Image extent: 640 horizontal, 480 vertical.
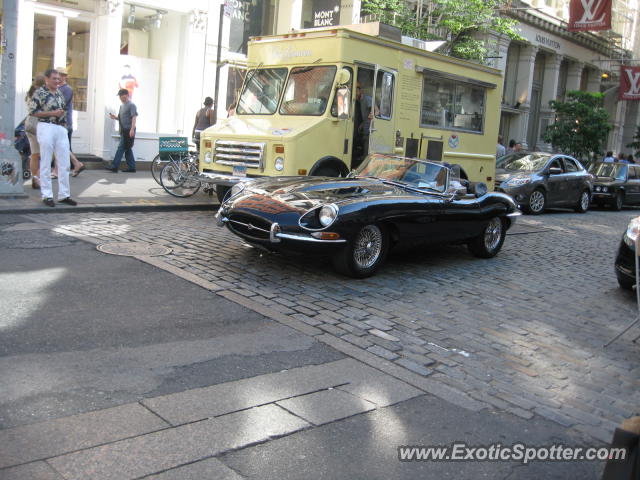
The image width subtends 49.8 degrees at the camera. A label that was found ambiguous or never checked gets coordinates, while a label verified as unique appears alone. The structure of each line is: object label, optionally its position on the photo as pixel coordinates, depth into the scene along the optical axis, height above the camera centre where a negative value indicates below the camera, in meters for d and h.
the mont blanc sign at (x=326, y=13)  20.11 +4.04
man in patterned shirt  10.06 +0.02
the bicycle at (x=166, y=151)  13.05 -0.22
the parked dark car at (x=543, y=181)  16.78 -0.31
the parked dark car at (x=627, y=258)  8.05 -0.98
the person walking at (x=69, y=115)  13.34 +0.33
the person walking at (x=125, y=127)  15.48 +0.21
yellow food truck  11.23 +0.81
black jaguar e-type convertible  7.21 -0.64
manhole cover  7.91 -1.31
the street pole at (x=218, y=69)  13.73 +1.44
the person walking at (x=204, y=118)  15.19 +0.53
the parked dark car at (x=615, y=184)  21.16 -0.31
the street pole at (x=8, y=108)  10.49 +0.28
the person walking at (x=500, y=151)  21.23 +0.45
